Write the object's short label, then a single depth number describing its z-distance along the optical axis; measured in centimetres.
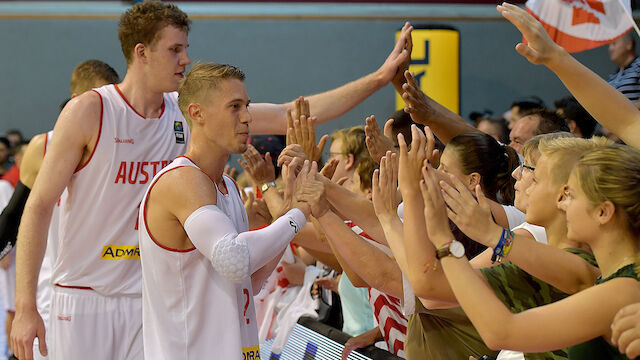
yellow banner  927
